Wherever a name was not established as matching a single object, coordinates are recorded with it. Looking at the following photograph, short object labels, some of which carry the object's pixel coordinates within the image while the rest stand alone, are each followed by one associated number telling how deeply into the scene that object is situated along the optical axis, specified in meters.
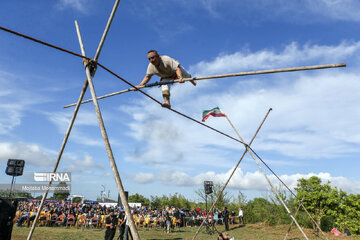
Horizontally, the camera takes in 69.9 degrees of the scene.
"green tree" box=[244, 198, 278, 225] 22.95
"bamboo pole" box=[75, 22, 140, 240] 2.74
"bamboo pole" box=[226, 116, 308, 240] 8.94
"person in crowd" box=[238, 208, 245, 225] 22.70
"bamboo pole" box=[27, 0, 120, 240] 4.55
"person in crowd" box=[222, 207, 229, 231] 18.20
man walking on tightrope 5.28
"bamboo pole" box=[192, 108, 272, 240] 9.08
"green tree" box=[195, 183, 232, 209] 27.18
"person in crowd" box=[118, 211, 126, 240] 10.11
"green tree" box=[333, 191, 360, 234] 16.61
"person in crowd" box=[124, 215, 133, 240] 10.30
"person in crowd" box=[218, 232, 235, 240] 5.78
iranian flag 10.00
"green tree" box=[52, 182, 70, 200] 79.16
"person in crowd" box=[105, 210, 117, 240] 9.15
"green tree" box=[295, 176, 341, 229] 17.91
